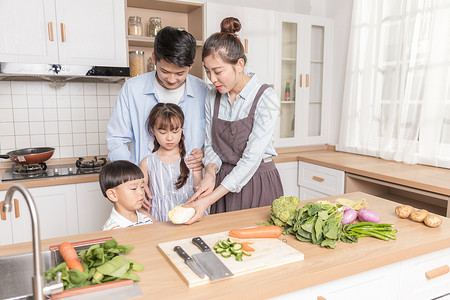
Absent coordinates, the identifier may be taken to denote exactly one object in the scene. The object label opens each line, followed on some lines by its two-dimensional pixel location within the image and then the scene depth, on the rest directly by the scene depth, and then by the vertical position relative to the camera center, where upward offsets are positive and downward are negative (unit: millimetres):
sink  986 -492
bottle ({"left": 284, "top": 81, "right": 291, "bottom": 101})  3184 +49
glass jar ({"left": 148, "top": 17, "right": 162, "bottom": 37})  2672 +543
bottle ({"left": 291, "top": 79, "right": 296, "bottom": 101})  3191 +45
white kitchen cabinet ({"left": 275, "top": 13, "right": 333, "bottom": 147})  3098 +195
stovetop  2215 -487
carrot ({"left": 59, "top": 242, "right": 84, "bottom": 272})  876 -413
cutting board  886 -431
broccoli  1180 -371
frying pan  2267 -387
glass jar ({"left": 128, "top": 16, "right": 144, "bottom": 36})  2604 +522
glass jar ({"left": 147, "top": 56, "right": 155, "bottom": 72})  2744 +249
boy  1403 -367
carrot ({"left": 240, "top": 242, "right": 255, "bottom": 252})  1008 -429
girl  1594 -320
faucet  621 -267
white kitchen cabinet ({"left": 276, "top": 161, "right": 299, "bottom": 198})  2955 -658
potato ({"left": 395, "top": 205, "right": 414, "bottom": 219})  1301 -410
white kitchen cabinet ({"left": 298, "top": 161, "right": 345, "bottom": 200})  2592 -634
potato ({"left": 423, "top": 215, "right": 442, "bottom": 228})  1219 -417
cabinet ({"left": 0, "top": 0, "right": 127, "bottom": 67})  2200 +419
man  1585 -47
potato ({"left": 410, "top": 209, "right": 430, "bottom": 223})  1260 -411
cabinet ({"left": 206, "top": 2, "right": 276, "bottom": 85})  2734 +533
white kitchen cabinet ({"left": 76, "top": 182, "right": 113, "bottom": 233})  2264 -714
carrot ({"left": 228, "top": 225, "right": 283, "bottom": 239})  1091 -414
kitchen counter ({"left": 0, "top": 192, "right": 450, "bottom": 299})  835 -444
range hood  2113 +156
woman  1421 -148
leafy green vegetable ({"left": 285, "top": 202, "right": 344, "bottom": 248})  1063 -390
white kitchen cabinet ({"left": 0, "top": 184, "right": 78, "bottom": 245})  2127 -731
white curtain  2324 +125
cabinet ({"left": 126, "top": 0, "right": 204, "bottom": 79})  2664 +641
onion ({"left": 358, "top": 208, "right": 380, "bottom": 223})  1216 -403
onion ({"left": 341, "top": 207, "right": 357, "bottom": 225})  1205 -401
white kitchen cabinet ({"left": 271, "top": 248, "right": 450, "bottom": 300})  968 -539
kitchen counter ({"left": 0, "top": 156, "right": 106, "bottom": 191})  2072 -508
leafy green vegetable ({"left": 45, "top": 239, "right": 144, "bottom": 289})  820 -413
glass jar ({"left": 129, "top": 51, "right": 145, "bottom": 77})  2613 +251
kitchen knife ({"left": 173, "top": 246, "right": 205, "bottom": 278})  871 -426
